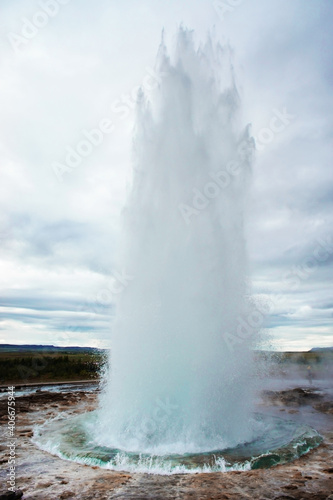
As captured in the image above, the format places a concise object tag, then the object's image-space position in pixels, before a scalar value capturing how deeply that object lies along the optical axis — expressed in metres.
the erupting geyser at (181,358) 11.59
